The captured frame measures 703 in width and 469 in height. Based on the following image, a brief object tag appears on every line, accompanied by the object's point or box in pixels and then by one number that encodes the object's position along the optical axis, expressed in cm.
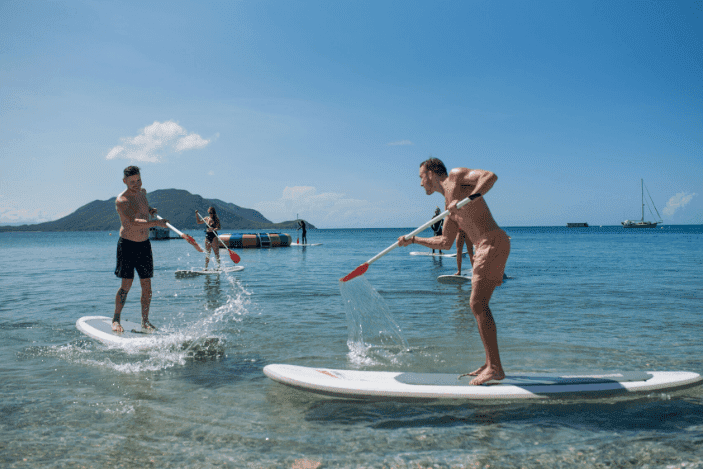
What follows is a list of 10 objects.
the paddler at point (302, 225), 4234
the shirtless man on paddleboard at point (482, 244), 423
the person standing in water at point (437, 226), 1844
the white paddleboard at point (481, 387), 402
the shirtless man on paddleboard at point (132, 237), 639
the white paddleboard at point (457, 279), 1293
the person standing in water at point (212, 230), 1557
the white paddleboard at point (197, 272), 1577
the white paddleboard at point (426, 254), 2413
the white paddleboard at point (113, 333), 612
